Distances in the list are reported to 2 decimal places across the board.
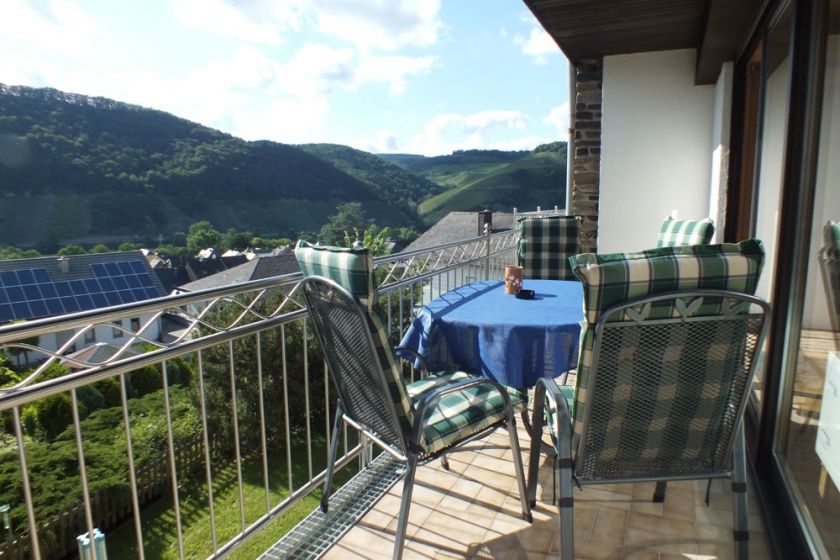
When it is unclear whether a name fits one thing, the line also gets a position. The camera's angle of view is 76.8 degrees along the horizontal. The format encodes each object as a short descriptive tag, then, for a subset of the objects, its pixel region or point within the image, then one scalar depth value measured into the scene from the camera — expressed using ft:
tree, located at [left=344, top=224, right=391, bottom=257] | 64.31
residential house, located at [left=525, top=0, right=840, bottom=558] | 5.47
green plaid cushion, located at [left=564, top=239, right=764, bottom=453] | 4.55
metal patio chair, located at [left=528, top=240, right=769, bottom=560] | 4.62
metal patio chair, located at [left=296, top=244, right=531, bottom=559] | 5.34
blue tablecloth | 6.88
